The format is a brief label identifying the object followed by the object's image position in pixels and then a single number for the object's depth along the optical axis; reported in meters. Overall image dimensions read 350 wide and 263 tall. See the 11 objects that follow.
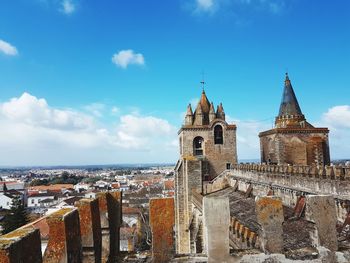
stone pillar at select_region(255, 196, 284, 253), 5.35
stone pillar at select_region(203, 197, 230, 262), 5.14
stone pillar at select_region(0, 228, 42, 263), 2.73
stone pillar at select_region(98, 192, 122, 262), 5.37
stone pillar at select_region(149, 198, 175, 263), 5.29
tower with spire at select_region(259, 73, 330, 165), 26.16
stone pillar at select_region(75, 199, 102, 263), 4.66
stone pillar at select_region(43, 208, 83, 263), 3.77
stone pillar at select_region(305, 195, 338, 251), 5.43
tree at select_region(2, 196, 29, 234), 36.94
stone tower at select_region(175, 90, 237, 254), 30.09
